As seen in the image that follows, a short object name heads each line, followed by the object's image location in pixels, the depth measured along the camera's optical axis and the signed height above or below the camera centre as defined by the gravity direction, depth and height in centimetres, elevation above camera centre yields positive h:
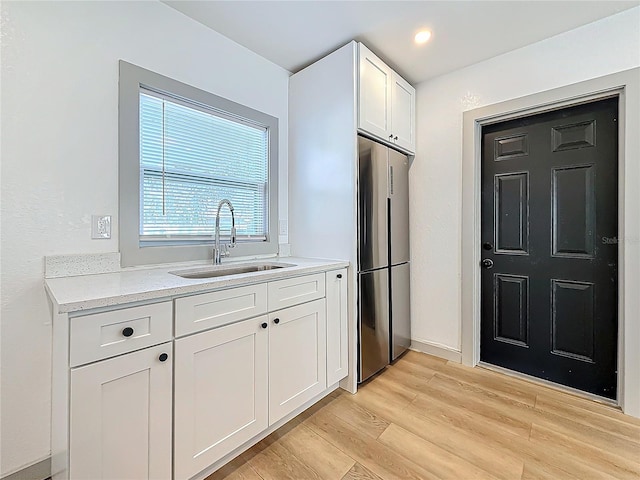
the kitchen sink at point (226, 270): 171 -20
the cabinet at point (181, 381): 97 -60
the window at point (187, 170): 165 +47
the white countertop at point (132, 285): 98 -20
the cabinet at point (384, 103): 210 +111
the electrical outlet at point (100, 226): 152 +6
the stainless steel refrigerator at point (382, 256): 215 -14
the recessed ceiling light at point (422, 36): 203 +146
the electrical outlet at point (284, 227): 248 +10
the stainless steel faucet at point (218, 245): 194 -4
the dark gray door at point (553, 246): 197 -5
